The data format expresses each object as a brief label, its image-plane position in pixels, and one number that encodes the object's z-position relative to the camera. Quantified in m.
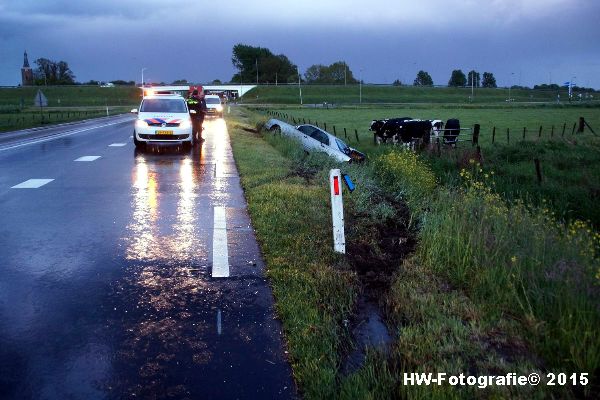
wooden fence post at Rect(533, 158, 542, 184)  15.22
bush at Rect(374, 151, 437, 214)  10.89
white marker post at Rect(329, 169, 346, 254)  7.11
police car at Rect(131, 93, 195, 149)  20.41
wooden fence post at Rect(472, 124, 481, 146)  24.03
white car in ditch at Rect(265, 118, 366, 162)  20.25
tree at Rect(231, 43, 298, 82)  179.00
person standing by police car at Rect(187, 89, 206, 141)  24.73
